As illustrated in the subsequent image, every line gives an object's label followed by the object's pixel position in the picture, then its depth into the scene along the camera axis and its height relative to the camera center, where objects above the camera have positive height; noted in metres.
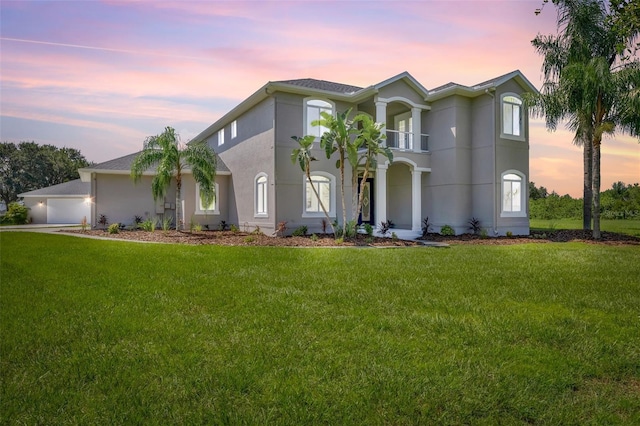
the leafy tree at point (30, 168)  49.28 +5.56
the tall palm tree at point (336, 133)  14.23 +2.76
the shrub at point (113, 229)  17.89 -0.68
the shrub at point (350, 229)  15.33 -0.62
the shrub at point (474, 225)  18.03 -0.57
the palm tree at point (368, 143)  14.40 +2.43
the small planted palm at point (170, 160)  16.95 +2.20
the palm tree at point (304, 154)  14.47 +2.08
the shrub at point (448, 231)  17.73 -0.81
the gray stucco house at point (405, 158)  16.86 +2.38
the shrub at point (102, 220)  20.70 -0.36
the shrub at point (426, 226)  18.06 -0.64
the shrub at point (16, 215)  28.89 -0.09
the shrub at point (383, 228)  16.78 -0.64
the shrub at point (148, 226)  18.78 -0.59
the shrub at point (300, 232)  16.28 -0.76
